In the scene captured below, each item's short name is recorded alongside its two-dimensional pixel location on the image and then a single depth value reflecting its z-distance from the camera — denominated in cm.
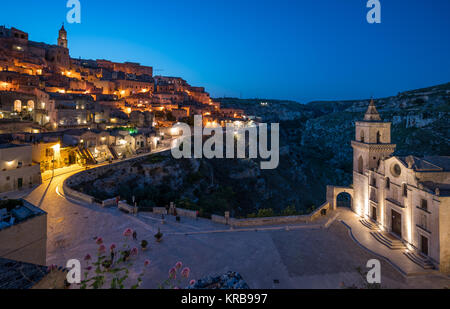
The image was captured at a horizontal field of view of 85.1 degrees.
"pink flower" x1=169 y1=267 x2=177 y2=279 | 1057
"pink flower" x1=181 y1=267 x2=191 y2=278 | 1113
